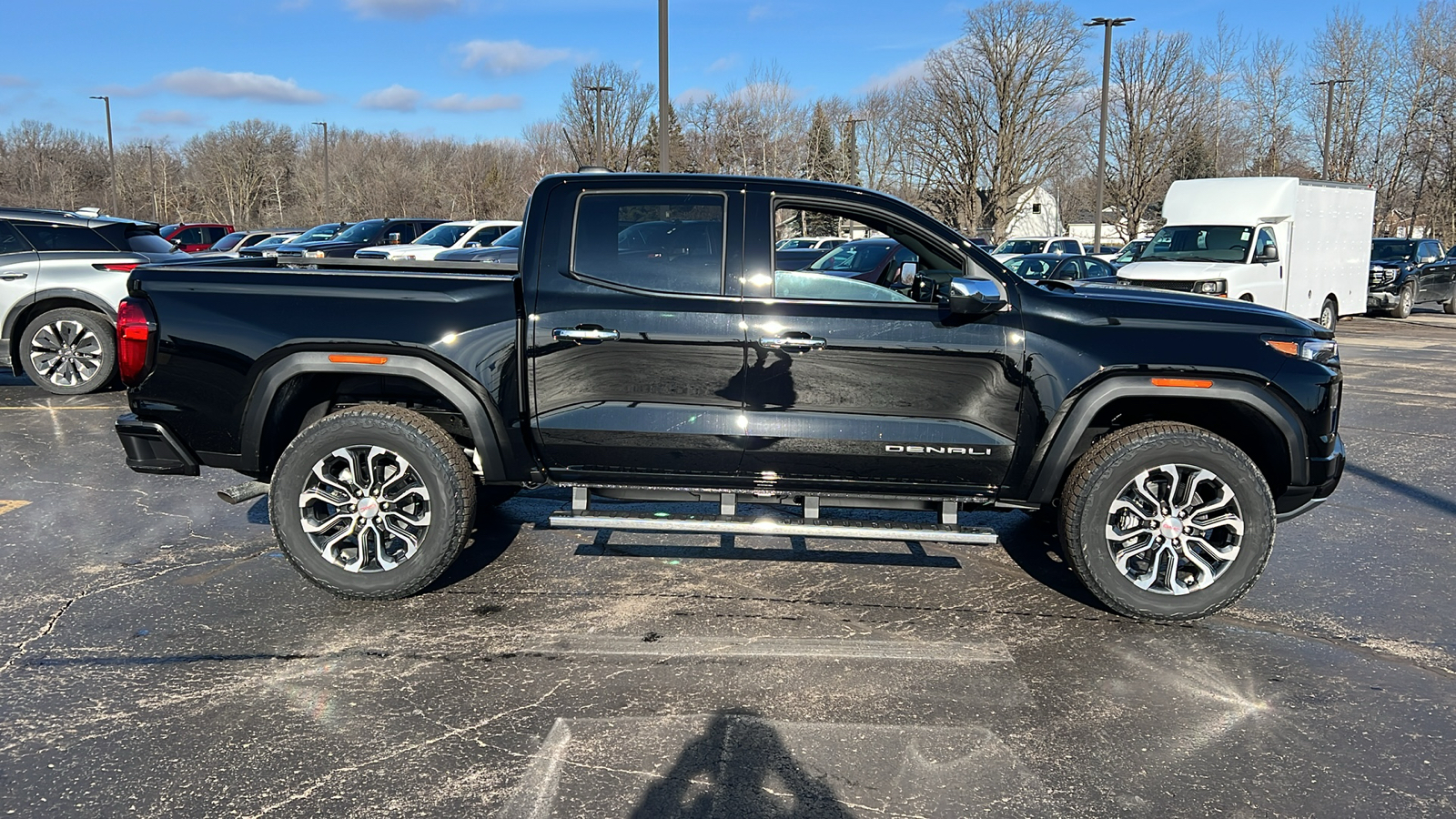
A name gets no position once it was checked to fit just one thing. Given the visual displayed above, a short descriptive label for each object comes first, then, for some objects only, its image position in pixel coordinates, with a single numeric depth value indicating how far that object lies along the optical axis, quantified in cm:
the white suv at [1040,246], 3026
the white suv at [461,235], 2116
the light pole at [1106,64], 3009
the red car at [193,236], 3347
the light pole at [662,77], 1547
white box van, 1472
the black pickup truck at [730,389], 445
